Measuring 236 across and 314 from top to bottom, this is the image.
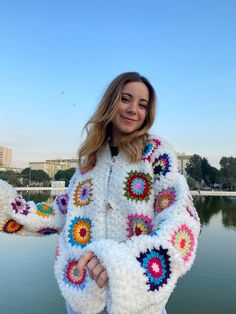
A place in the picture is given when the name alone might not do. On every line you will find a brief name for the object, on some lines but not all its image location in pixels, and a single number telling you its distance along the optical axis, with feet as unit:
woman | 2.43
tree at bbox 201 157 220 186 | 170.25
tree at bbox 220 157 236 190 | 160.79
